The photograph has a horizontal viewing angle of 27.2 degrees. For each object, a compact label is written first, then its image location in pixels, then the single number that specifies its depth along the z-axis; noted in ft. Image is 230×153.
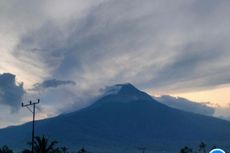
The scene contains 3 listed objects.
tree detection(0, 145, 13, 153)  314.51
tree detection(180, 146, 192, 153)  553.23
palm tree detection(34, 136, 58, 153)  216.41
